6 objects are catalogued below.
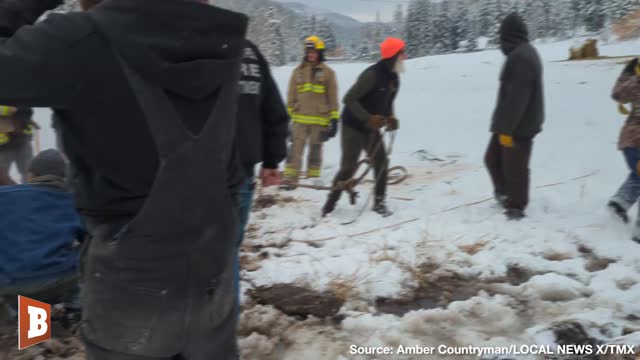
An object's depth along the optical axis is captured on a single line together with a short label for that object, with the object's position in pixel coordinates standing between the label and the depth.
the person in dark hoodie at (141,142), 1.41
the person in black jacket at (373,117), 5.86
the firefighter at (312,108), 7.77
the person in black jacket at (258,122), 2.60
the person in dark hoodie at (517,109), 5.41
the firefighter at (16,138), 6.20
